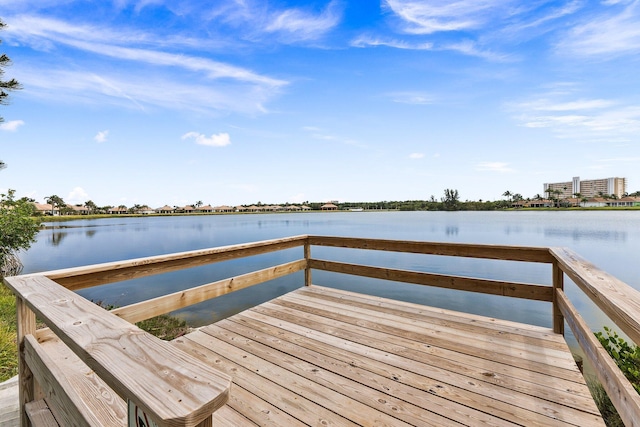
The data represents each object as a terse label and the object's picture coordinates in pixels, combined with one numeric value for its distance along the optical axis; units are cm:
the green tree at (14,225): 994
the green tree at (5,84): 920
